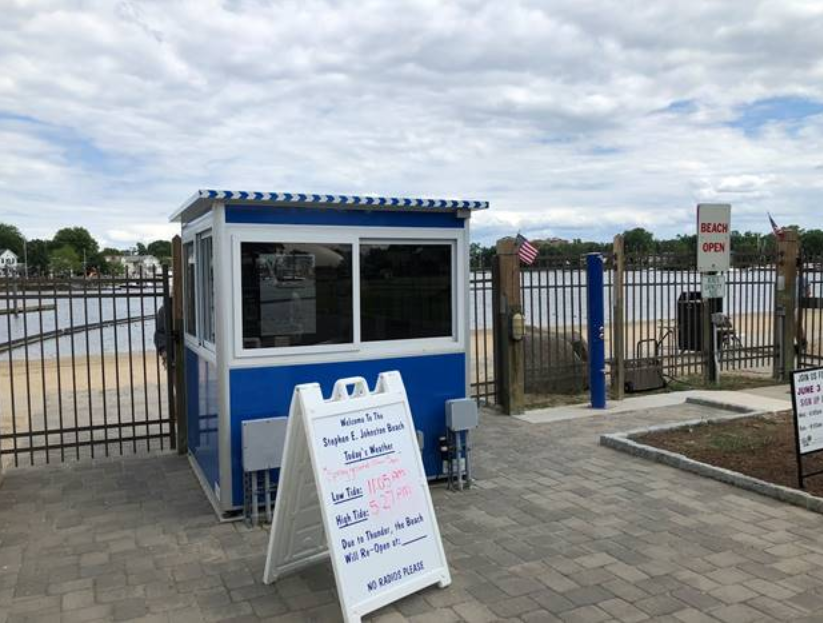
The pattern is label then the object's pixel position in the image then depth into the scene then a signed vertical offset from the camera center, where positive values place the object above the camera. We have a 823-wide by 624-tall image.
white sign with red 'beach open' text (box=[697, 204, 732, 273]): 10.20 +0.69
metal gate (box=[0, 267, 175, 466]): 6.62 -1.57
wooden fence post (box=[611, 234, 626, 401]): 9.37 -0.53
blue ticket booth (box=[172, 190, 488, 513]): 4.95 -0.09
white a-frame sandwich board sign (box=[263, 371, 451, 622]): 3.54 -1.14
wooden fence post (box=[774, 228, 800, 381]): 11.05 -0.32
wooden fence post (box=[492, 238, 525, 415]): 8.45 -0.41
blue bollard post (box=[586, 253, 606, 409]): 8.62 -0.55
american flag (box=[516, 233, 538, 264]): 8.77 +0.48
